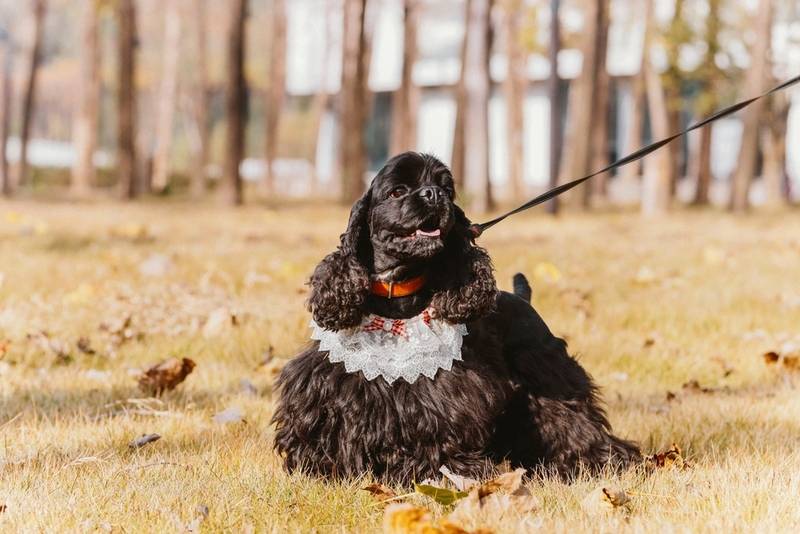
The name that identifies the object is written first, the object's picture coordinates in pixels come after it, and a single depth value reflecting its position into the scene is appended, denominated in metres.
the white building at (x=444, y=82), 42.22
